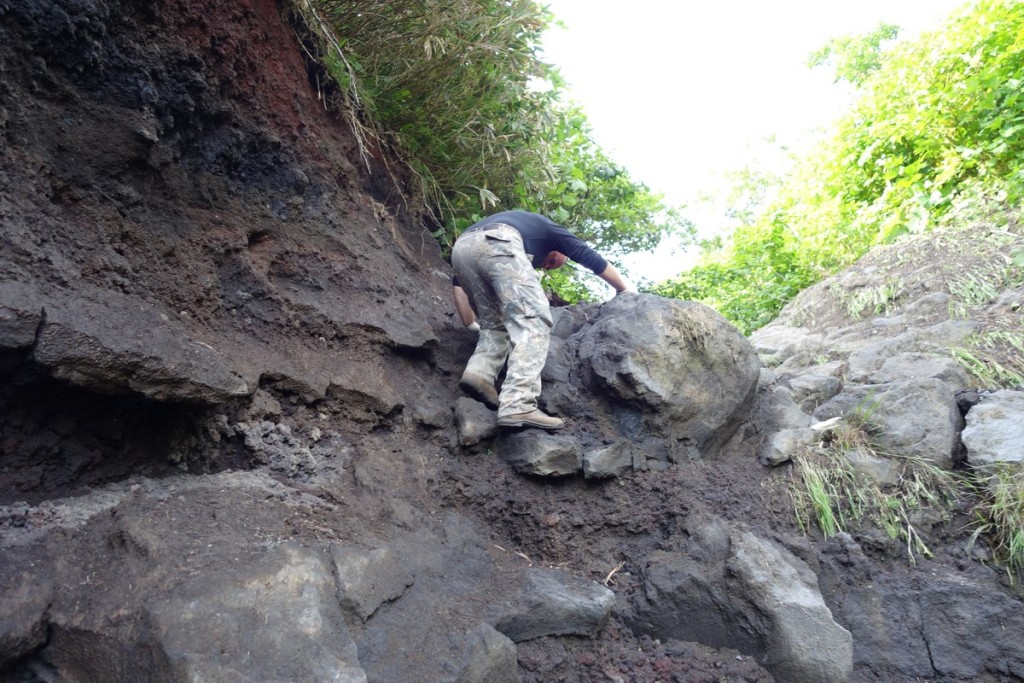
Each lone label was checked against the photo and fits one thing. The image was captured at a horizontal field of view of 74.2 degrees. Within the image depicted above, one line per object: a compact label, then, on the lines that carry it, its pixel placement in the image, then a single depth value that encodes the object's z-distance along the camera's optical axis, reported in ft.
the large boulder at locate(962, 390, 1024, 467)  12.57
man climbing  12.30
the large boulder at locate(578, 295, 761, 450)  13.10
